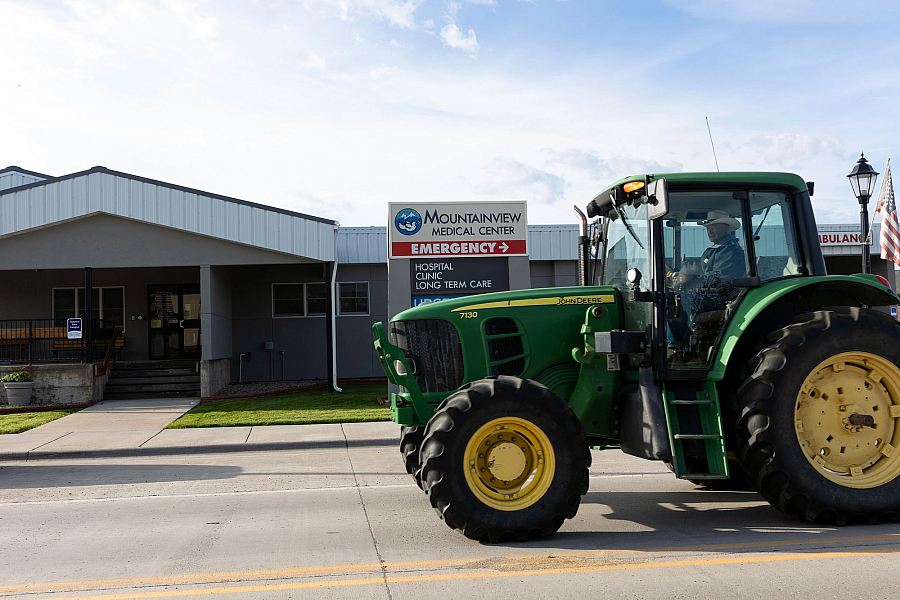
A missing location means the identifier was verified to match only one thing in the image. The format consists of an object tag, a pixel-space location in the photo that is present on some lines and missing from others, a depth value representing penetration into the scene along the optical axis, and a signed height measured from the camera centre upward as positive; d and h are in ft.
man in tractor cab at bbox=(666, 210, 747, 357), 20.43 +0.73
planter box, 55.67 -5.45
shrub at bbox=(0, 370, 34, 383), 56.03 -4.34
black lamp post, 43.75 +6.99
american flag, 45.11 +4.76
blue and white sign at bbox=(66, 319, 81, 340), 59.02 -0.82
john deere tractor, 18.02 -1.75
